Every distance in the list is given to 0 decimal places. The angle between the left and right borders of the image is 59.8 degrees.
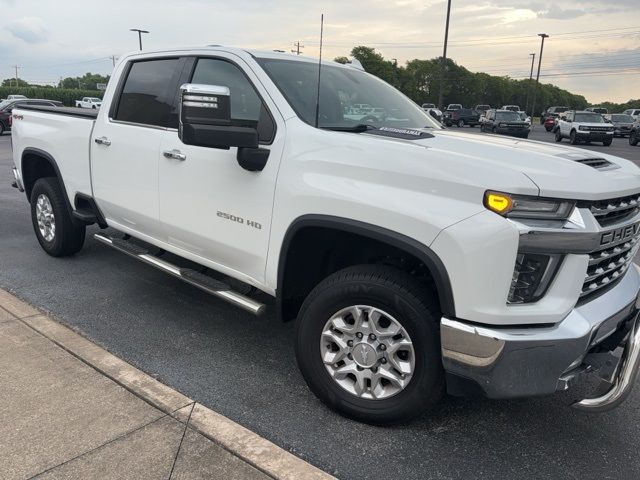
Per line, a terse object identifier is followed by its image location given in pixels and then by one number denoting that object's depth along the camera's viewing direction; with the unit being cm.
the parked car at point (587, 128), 2725
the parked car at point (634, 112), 4890
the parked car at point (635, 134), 2812
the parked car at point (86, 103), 5478
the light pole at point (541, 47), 6689
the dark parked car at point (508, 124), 3076
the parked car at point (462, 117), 4828
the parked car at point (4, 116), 2346
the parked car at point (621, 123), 4003
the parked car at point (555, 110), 5521
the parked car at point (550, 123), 4700
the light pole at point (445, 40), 3231
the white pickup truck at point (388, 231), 239
